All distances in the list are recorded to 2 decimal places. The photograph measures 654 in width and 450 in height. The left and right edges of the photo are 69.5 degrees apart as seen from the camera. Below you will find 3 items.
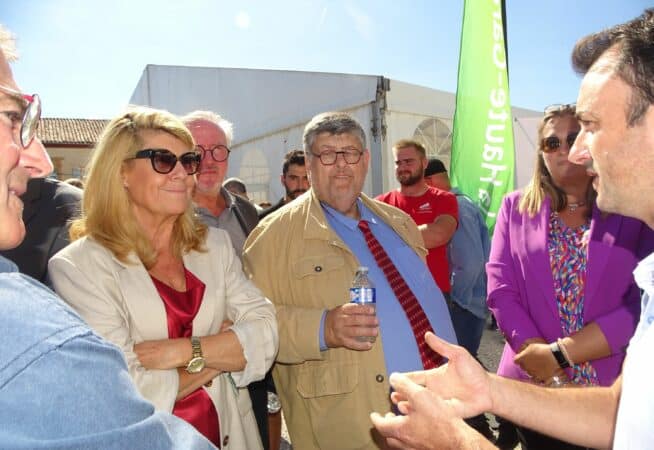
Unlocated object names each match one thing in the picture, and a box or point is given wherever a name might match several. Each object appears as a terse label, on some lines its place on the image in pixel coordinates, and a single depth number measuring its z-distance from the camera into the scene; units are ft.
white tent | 31.58
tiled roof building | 122.62
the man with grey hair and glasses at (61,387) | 2.09
